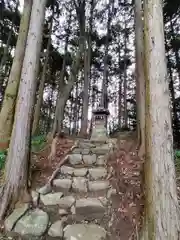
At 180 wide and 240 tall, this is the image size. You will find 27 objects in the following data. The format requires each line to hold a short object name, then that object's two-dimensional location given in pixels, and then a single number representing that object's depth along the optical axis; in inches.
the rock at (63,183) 155.7
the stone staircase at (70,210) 112.9
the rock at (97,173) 171.0
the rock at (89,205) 131.5
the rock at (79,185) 154.9
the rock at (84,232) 108.5
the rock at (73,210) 131.1
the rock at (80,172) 172.8
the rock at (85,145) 240.6
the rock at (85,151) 216.5
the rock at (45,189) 142.7
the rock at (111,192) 144.2
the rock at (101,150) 220.1
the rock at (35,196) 135.0
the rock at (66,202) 135.4
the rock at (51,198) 137.0
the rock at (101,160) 195.1
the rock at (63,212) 128.5
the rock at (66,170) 176.6
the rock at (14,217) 114.7
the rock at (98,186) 153.0
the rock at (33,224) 112.6
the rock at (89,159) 199.7
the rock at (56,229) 112.7
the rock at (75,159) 199.4
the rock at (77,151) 218.6
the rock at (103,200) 135.9
